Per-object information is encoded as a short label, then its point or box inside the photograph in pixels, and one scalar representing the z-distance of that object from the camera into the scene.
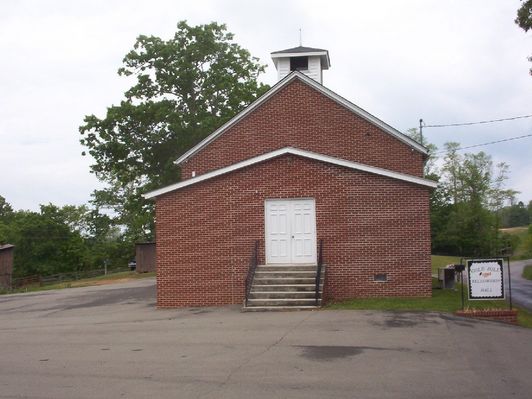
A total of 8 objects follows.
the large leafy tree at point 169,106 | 36.09
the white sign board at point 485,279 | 14.86
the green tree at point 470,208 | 64.25
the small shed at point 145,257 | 48.28
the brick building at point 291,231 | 18.00
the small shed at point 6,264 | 48.03
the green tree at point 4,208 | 104.69
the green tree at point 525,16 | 18.80
